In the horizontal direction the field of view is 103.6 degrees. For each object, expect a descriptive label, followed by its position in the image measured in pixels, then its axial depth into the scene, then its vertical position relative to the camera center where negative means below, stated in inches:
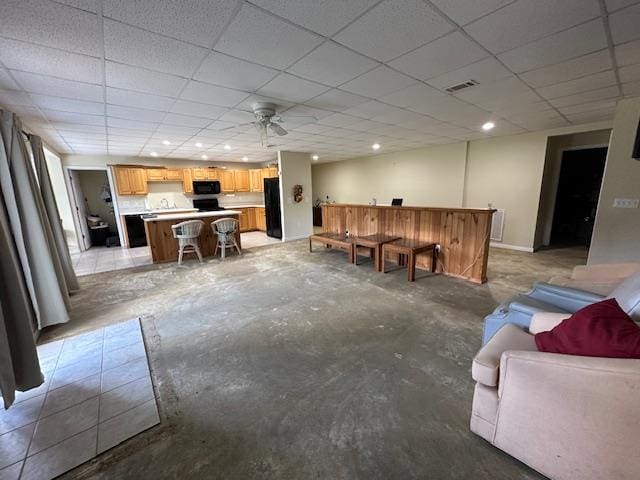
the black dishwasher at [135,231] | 263.3 -35.5
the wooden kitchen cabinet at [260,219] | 335.9 -35.1
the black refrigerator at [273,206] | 280.7 -15.5
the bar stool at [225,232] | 202.8 -30.8
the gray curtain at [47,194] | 126.0 +2.6
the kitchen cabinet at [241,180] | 335.0 +17.3
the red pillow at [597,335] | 40.1 -25.8
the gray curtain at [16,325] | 67.3 -33.7
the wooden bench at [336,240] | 184.5 -38.4
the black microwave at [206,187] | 304.8 +8.6
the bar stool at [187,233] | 189.1 -28.5
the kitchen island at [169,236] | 198.5 -33.2
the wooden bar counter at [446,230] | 144.6 -28.0
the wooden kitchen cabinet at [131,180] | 263.4 +17.3
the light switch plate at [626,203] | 130.1 -11.4
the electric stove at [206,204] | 316.5 -12.7
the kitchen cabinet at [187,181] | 297.6 +16.2
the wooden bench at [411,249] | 149.1 -37.2
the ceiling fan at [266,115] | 120.5 +38.5
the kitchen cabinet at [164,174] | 279.8 +23.9
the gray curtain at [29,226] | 91.7 -10.2
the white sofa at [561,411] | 38.0 -38.8
